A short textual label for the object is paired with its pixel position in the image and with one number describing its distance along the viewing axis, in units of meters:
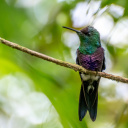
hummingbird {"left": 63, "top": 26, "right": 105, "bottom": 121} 2.50
